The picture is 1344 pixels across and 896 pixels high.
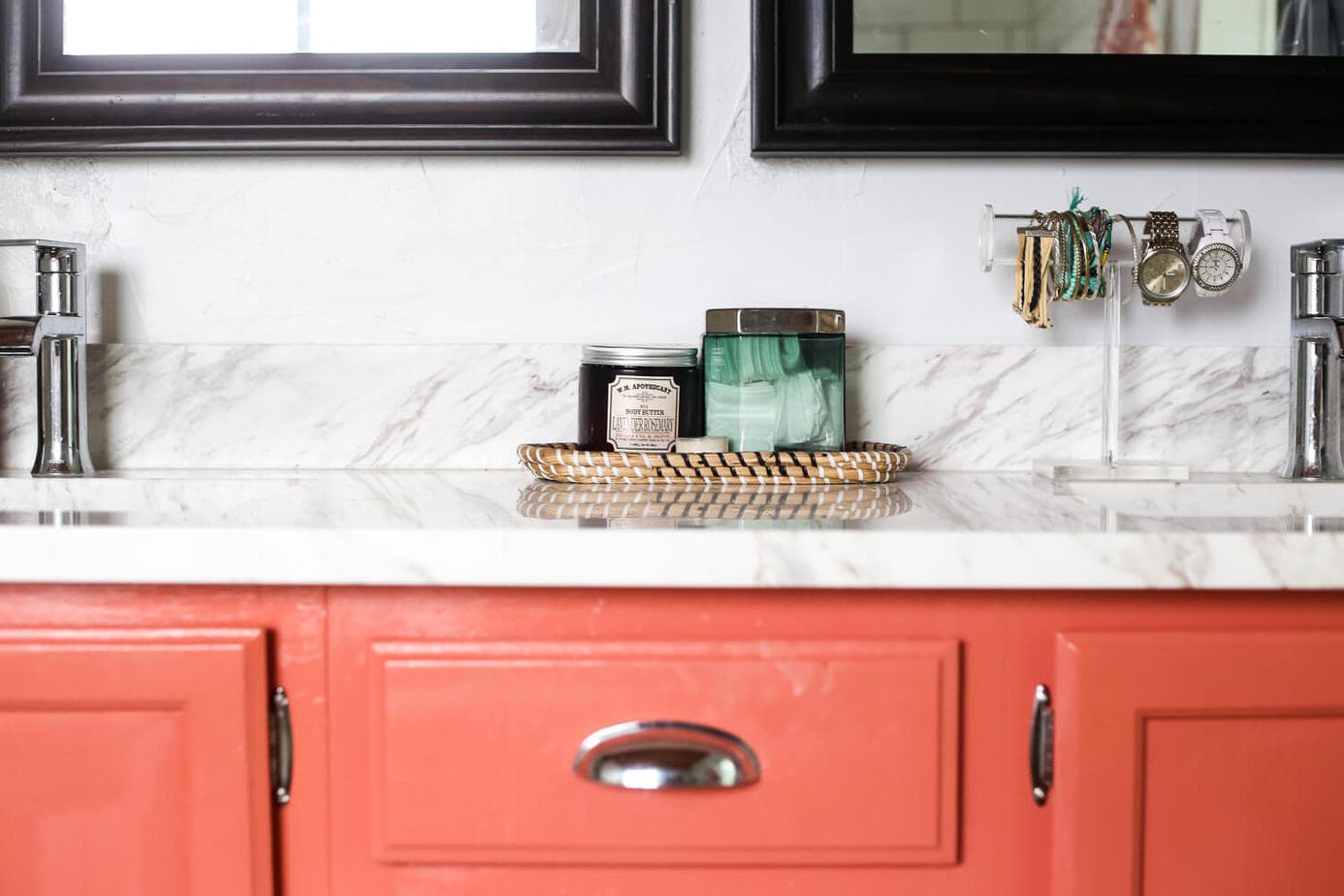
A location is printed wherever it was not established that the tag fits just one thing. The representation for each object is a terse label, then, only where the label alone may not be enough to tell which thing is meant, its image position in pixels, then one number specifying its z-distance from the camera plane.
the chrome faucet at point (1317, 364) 0.99
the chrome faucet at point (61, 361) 1.00
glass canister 0.97
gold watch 1.00
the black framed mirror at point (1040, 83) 1.05
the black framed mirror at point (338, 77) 1.06
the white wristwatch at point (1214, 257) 1.00
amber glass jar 0.96
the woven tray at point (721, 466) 0.91
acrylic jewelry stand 1.00
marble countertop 0.63
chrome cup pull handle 0.64
